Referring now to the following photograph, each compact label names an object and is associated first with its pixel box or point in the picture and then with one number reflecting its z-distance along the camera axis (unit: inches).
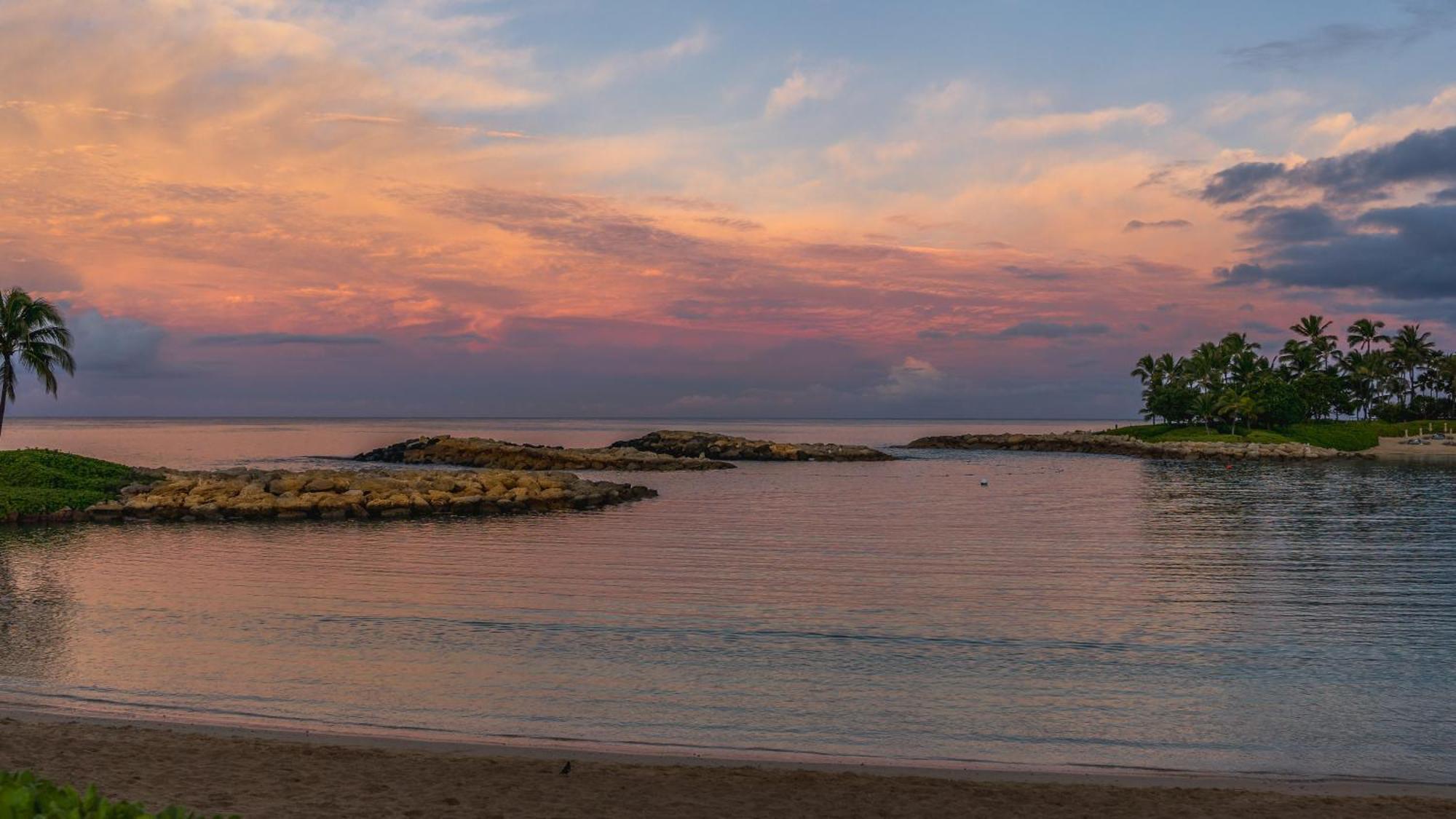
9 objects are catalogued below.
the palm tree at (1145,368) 6441.9
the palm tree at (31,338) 1990.7
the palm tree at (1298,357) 5792.3
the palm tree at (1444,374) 5876.0
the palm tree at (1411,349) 5969.5
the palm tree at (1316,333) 5866.1
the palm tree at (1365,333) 6205.7
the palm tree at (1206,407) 5477.4
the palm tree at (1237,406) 5231.3
